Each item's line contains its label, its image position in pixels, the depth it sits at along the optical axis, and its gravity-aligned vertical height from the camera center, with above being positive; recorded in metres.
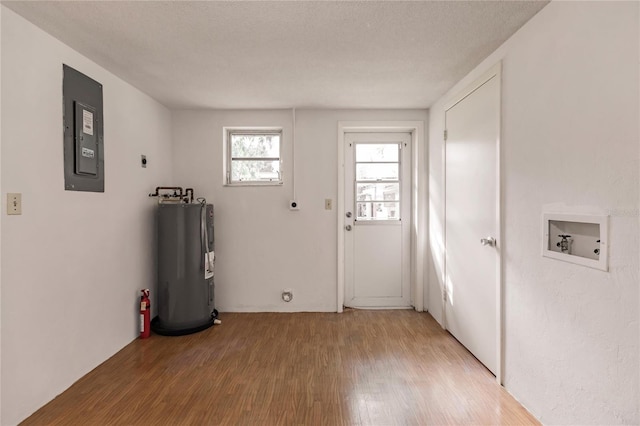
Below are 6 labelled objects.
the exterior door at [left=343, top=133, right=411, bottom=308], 3.82 -0.10
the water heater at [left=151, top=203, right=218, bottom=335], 3.10 -0.57
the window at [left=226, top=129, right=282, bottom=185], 3.80 +0.66
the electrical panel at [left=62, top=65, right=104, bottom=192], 2.18 +0.56
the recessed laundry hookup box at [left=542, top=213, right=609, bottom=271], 1.44 -0.13
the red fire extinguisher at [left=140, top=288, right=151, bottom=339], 2.98 -0.96
